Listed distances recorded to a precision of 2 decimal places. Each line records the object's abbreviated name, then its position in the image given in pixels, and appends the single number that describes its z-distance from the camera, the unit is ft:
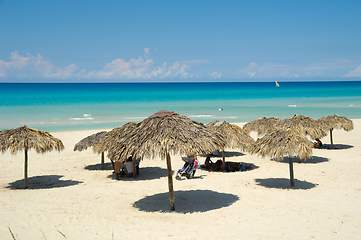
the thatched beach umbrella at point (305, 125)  43.83
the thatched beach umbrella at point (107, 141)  35.42
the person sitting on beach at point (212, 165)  39.50
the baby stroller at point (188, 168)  34.19
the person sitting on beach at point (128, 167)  37.29
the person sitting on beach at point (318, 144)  52.90
